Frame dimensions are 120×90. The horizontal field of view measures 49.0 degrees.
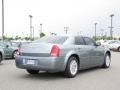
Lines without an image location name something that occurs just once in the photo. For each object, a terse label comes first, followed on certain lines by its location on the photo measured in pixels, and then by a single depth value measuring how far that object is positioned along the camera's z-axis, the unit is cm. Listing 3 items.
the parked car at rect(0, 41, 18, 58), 857
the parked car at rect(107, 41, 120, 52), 1574
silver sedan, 426
